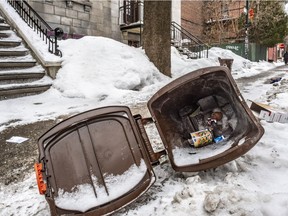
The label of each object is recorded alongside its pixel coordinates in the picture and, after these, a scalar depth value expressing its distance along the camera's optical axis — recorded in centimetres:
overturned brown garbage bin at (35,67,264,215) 183
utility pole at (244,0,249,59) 1782
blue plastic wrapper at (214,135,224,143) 257
